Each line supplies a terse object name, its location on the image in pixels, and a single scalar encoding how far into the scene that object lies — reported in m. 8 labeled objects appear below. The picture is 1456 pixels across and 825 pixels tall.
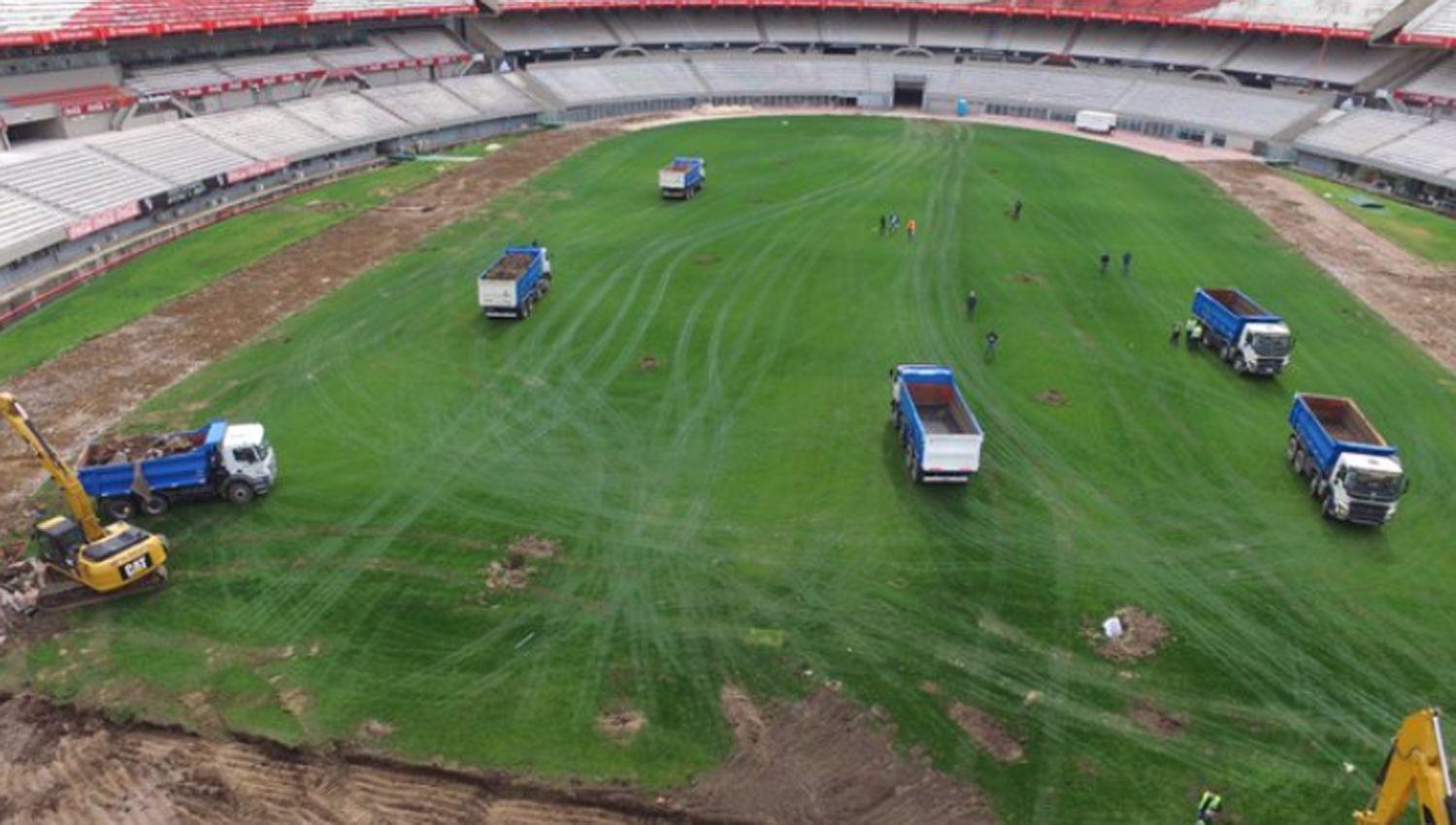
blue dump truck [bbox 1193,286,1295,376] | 35.41
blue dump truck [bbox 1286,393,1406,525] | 26.28
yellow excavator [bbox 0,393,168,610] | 23.11
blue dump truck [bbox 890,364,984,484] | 27.75
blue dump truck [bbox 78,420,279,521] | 26.22
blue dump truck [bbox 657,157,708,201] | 58.28
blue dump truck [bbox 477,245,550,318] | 39.59
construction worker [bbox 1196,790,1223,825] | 17.45
